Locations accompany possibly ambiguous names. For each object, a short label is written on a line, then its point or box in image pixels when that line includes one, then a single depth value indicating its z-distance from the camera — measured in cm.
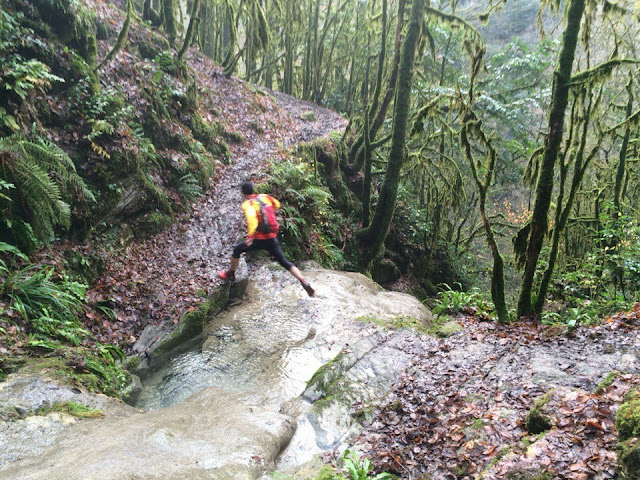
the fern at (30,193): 551
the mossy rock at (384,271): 1415
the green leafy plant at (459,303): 866
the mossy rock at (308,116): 2117
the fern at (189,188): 982
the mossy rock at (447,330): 669
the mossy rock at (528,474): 264
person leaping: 698
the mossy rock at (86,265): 641
